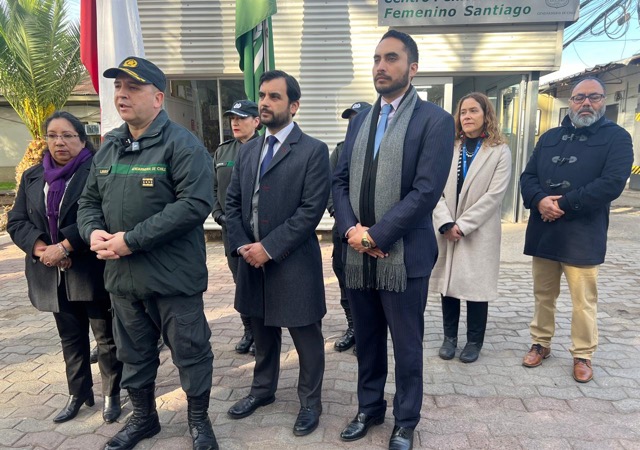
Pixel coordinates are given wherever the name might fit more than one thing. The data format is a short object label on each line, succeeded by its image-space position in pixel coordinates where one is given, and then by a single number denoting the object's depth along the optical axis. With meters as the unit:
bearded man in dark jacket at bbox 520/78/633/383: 3.08
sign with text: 7.14
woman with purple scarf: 2.76
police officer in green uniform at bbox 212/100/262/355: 3.85
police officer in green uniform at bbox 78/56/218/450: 2.40
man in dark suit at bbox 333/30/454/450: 2.34
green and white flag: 5.11
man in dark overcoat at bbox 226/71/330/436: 2.65
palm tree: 7.84
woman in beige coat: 3.45
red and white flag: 4.05
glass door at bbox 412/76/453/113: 7.89
